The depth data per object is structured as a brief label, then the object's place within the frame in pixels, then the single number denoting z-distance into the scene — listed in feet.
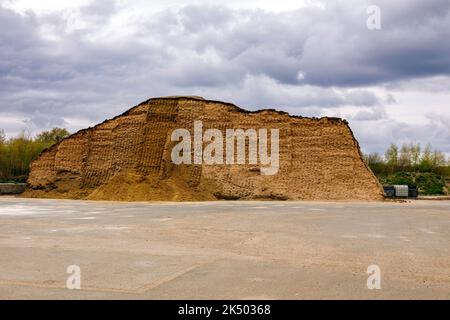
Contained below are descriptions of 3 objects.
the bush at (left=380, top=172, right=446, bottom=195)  222.85
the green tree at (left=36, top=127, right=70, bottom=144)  274.73
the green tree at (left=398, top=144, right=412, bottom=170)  305.32
